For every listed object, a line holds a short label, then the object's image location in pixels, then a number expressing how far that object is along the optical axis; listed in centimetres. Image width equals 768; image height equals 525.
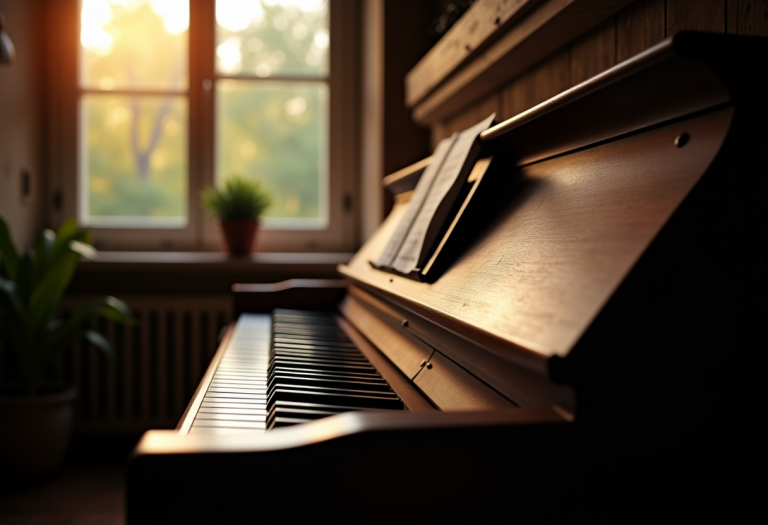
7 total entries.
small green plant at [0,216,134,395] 251
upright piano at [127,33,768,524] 59
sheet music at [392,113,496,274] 125
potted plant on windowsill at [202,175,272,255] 302
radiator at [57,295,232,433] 298
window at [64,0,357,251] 330
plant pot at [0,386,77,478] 246
